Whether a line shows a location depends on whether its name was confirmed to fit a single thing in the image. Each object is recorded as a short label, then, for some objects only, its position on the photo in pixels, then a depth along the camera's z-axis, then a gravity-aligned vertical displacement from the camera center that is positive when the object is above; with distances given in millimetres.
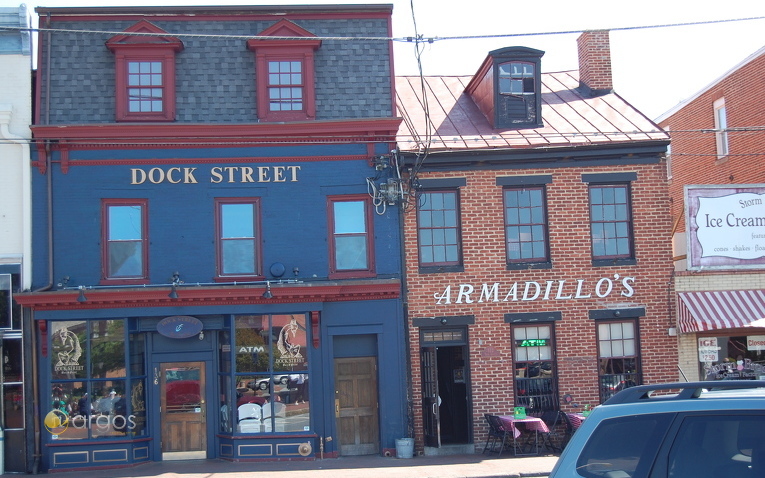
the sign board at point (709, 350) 18391 -1398
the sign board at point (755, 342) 18453 -1258
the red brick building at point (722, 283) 18078 +50
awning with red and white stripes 17734 -514
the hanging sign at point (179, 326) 17031 -467
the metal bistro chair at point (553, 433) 17562 -2988
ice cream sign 18234 +1302
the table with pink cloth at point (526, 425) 16672 -2677
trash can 17219 -3087
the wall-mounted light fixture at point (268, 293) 16875 +148
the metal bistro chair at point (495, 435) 17141 -2923
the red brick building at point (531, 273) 17938 +402
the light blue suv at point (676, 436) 5066 -936
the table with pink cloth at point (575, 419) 17078 -2604
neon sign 18203 -1095
